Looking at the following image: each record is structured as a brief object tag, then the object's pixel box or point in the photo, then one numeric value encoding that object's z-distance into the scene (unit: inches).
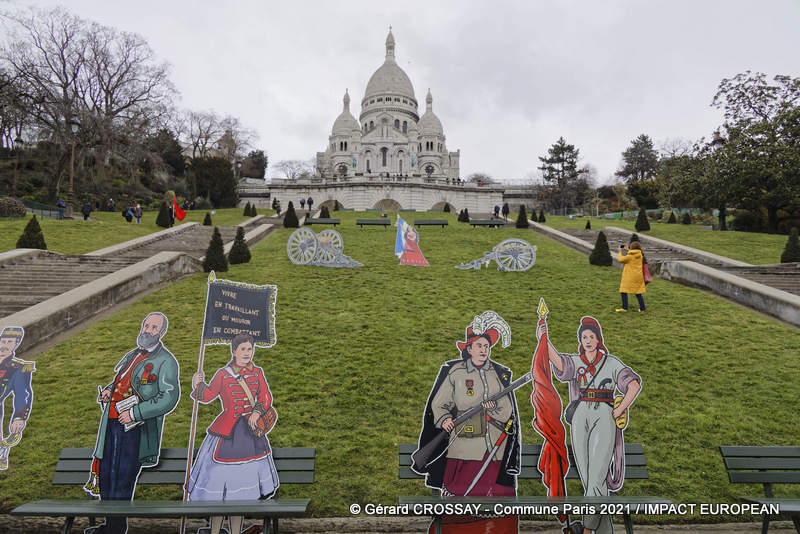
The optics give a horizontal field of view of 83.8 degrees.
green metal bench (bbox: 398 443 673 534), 147.6
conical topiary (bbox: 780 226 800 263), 576.1
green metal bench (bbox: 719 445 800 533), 166.2
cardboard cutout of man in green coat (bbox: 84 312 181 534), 154.9
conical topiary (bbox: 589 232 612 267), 639.8
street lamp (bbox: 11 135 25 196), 917.2
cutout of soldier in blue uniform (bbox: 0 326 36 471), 159.6
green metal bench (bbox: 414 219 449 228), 1018.7
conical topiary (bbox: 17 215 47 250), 575.8
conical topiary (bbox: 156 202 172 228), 963.3
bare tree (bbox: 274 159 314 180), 3622.0
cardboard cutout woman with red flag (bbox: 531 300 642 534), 159.8
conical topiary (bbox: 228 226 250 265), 620.1
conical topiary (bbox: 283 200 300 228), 1061.1
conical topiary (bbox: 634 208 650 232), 1007.9
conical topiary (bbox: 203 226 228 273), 557.9
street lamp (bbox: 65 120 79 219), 788.6
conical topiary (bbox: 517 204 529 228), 1103.6
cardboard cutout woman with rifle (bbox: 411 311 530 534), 156.9
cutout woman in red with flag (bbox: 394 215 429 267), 625.9
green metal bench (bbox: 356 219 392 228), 1007.6
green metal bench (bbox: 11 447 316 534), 142.6
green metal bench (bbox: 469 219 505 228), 1058.4
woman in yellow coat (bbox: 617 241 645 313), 402.3
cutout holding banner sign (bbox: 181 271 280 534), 154.0
